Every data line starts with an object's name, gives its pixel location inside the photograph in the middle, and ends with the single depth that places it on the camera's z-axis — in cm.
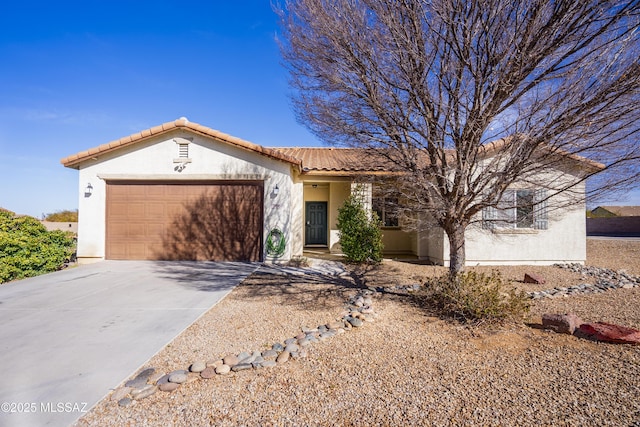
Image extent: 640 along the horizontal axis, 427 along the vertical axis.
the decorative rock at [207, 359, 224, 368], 331
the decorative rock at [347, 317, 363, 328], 456
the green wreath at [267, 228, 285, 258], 995
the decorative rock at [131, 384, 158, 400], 278
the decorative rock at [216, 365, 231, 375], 321
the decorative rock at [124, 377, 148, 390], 292
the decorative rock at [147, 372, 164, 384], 302
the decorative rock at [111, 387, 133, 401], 275
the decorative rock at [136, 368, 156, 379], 309
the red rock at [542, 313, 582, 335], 412
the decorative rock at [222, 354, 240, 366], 335
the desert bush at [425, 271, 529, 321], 455
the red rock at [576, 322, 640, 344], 371
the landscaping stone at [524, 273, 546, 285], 750
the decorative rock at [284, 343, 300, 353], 365
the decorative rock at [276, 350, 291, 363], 346
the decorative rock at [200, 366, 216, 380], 312
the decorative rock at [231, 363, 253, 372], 328
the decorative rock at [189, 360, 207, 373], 321
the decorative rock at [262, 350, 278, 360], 351
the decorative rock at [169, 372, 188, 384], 301
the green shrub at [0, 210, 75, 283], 746
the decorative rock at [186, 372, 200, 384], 306
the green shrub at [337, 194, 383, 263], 956
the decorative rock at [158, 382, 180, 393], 290
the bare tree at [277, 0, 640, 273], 386
